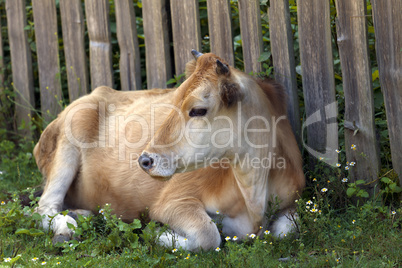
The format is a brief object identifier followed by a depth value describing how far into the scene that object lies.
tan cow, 7.89
